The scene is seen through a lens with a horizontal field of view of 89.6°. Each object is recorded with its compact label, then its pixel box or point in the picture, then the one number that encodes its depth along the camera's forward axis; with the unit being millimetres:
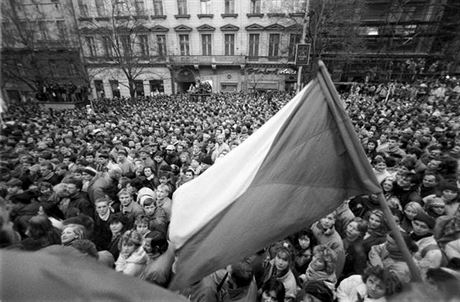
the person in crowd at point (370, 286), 2021
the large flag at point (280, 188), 1625
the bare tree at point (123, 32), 21406
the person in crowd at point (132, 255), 2875
